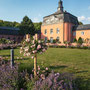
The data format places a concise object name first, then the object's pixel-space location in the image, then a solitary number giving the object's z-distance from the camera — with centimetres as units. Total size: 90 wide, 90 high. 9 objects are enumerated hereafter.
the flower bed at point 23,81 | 243
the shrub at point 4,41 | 2105
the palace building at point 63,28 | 3294
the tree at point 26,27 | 3934
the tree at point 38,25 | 5478
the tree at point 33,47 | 366
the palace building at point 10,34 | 4062
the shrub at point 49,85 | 236
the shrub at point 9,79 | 290
